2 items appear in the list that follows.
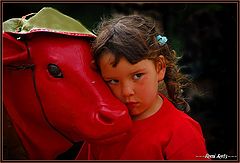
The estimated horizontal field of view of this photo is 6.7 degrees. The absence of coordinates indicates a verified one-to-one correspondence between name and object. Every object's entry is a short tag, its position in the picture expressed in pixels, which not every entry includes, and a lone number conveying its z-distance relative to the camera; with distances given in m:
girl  3.87
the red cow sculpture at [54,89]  3.86
